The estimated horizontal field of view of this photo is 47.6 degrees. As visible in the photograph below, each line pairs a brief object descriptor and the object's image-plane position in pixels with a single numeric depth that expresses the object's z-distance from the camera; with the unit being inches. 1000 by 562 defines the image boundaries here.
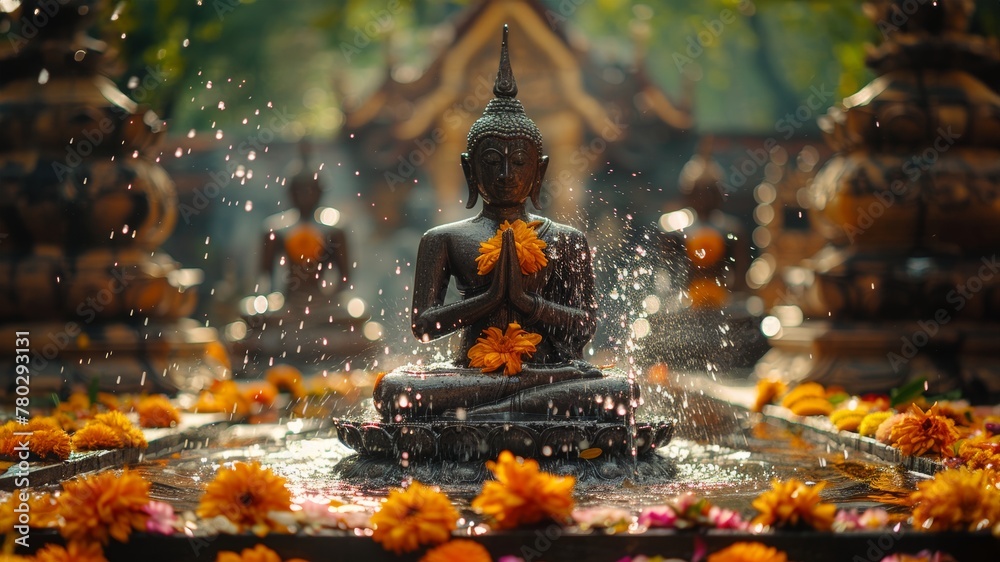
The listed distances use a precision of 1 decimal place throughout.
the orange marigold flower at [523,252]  205.8
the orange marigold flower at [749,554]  128.0
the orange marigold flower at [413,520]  135.7
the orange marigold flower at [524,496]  139.9
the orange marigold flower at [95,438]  209.0
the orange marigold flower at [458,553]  131.3
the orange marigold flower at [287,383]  337.4
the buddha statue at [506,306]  198.2
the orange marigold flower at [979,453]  185.3
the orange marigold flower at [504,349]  202.3
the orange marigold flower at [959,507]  142.6
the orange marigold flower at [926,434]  199.9
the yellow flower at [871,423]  230.5
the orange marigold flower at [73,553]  134.0
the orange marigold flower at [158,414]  253.3
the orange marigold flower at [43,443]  191.2
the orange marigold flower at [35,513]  143.3
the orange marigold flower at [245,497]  142.3
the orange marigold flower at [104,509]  139.2
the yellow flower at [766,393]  301.0
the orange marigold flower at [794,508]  139.4
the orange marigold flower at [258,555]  131.2
